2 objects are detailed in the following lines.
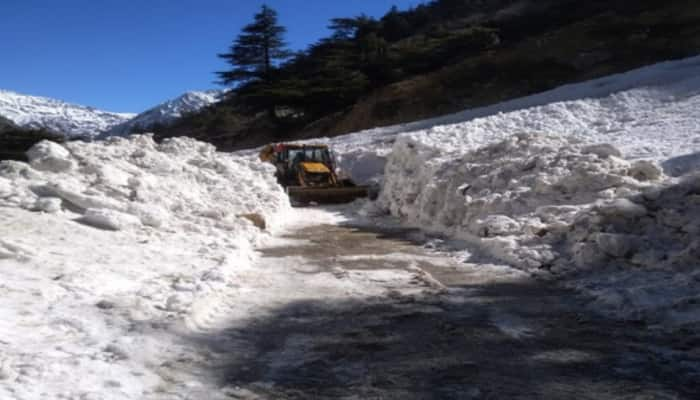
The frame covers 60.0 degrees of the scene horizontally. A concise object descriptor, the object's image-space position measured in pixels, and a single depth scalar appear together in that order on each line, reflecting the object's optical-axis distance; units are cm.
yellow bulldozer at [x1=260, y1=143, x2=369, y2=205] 1620
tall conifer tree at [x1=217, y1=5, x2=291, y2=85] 4103
